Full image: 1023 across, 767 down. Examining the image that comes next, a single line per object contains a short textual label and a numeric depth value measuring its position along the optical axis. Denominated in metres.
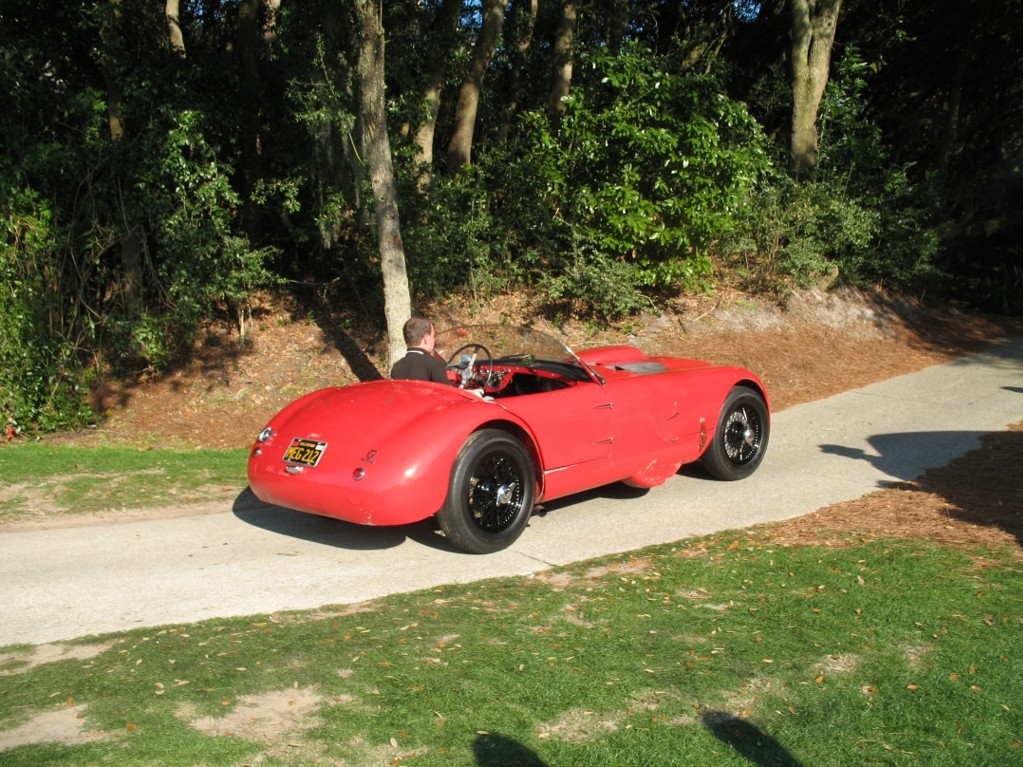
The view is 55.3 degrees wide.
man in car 7.39
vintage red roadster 6.28
